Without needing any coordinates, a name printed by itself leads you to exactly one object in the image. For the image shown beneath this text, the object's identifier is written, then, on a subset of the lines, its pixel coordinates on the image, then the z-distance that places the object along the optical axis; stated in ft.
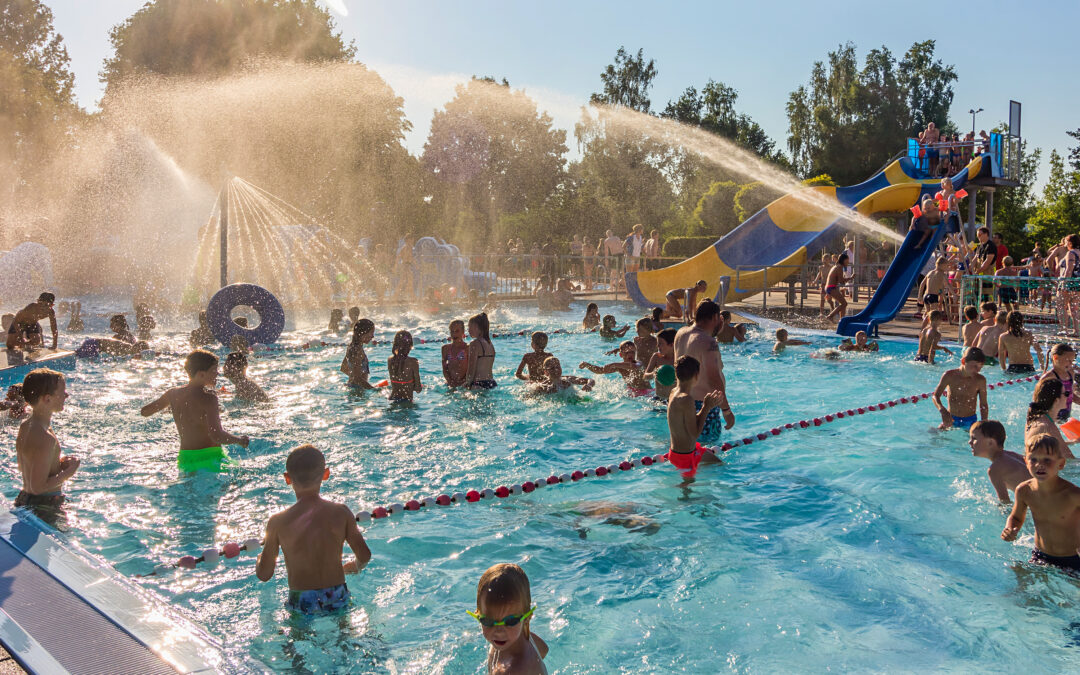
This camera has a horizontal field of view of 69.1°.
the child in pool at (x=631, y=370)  32.95
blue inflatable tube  45.29
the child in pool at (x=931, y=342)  40.88
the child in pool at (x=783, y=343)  45.60
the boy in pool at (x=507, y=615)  8.52
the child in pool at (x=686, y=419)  20.70
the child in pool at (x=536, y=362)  33.12
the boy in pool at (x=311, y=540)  12.94
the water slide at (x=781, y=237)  67.67
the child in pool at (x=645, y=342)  34.63
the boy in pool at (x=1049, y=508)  14.39
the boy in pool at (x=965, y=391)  24.99
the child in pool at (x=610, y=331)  50.11
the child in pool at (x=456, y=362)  32.99
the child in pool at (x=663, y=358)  29.04
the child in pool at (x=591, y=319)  53.67
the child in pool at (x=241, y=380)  30.07
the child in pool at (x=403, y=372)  30.94
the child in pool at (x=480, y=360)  32.58
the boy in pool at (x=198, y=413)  21.40
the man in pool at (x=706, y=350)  23.38
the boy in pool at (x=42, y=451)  17.83
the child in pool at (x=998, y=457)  17.90
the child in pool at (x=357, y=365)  32.09
